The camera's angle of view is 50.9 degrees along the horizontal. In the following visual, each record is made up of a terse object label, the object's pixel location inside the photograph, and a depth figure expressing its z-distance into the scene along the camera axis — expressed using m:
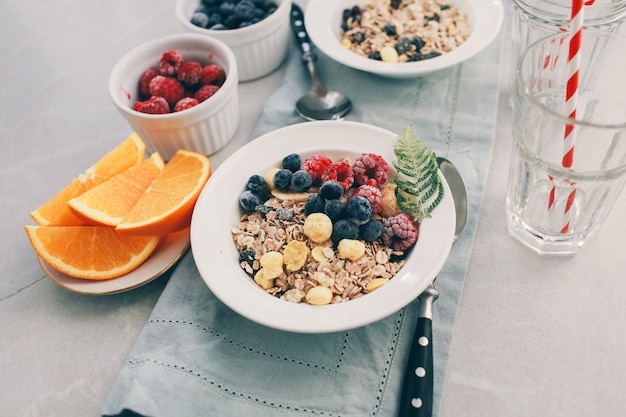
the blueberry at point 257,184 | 0.44
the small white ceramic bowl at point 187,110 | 0.48
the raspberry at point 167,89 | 0.50
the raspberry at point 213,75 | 0.51
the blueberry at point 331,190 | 0.41
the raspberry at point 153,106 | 0.49
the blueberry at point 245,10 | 0.56
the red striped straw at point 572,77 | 0.36
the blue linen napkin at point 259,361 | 0.37
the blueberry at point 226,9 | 0.56
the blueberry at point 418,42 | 0.53
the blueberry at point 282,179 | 0.43
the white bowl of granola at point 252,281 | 0.36
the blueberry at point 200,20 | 0.55
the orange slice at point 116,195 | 0.43
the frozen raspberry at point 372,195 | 0.41
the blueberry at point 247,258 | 0.40
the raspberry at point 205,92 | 0.50
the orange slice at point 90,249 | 0.42
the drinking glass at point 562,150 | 0.38
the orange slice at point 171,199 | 0.42
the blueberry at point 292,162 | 0.44
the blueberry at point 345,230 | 0.40
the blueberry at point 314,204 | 0.41
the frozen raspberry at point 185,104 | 0.49
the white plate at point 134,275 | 0.42
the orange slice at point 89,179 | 0.45
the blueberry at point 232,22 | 0.56
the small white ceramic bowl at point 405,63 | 0.51
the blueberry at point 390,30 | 0.55
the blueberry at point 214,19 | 0.56
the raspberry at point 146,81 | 0.51
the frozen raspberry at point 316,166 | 0.44
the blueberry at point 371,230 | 0.40
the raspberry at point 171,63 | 0.52
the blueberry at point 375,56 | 0.53
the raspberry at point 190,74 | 0.51
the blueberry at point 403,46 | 0.53
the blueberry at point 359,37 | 0.55
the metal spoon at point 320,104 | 0.53
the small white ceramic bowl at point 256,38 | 0.54
